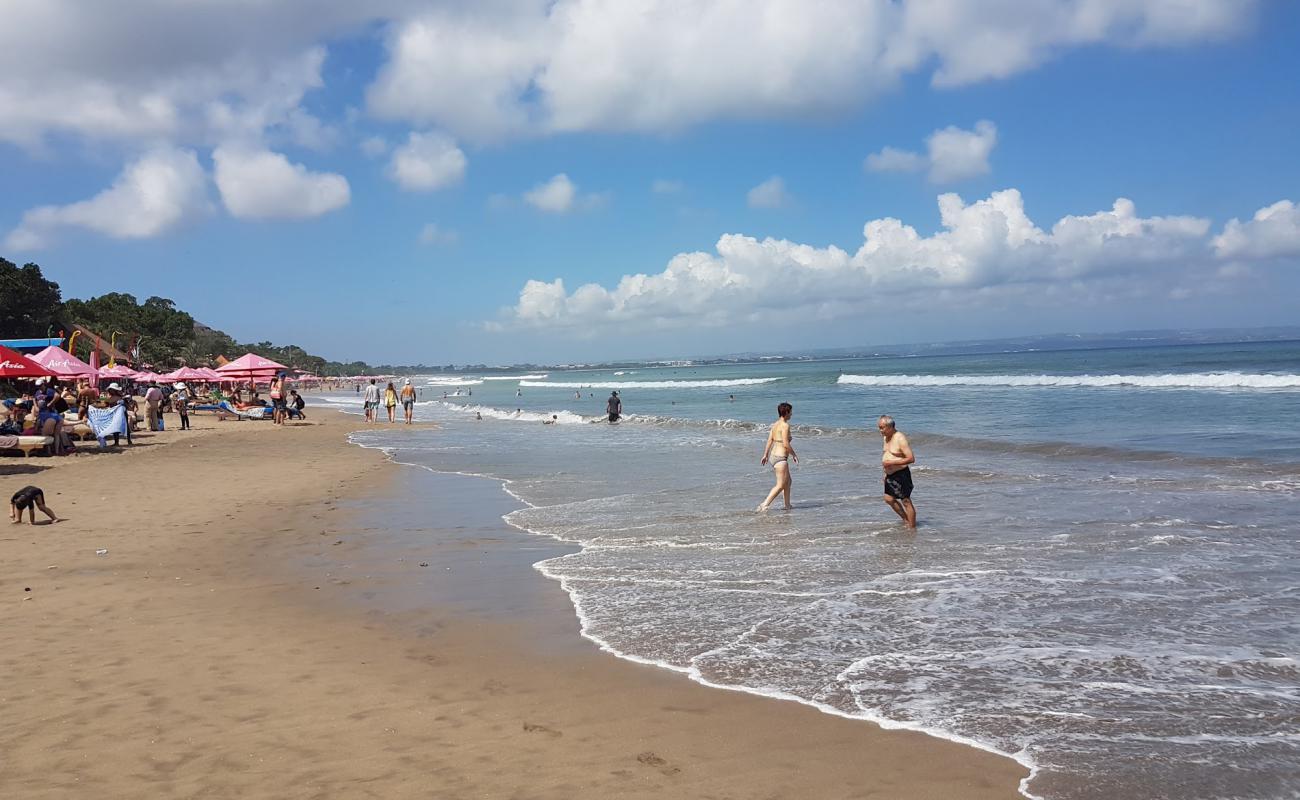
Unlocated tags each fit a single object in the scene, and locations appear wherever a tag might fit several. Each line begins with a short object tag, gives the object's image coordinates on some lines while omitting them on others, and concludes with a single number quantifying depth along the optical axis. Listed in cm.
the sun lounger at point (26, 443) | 1762
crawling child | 1102
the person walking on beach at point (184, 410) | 2935
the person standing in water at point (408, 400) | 3447
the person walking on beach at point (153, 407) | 2847
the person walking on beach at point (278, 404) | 3456
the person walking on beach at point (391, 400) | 3372
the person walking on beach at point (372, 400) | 3500
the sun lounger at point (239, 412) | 3656
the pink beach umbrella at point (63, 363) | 1901
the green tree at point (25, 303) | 5256
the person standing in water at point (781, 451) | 1224
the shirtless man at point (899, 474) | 1074
